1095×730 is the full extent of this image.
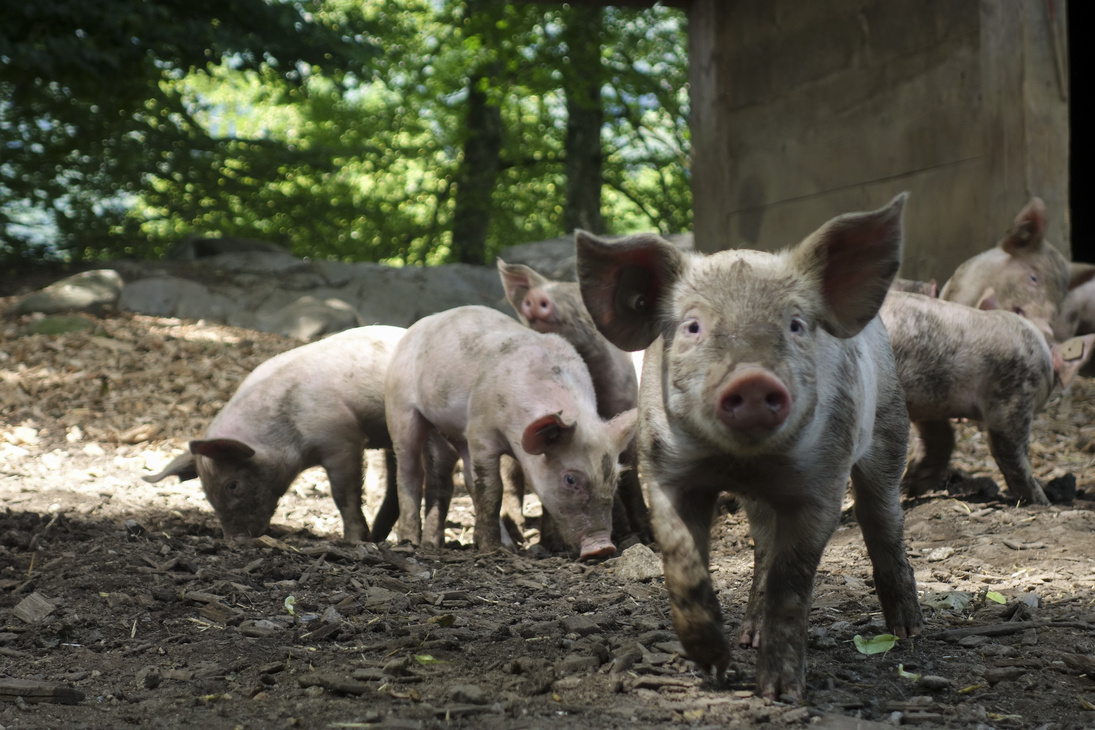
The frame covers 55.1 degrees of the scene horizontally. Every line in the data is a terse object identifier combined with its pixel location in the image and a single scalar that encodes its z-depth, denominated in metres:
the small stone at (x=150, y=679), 3.30
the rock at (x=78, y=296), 11.40
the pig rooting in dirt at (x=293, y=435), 6.59
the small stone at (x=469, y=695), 2.97
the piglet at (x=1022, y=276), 7.34
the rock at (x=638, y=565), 5.05
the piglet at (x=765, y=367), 2.93
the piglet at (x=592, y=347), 6.53
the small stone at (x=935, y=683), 3.25
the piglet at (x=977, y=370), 6.01
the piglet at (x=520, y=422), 5.74
